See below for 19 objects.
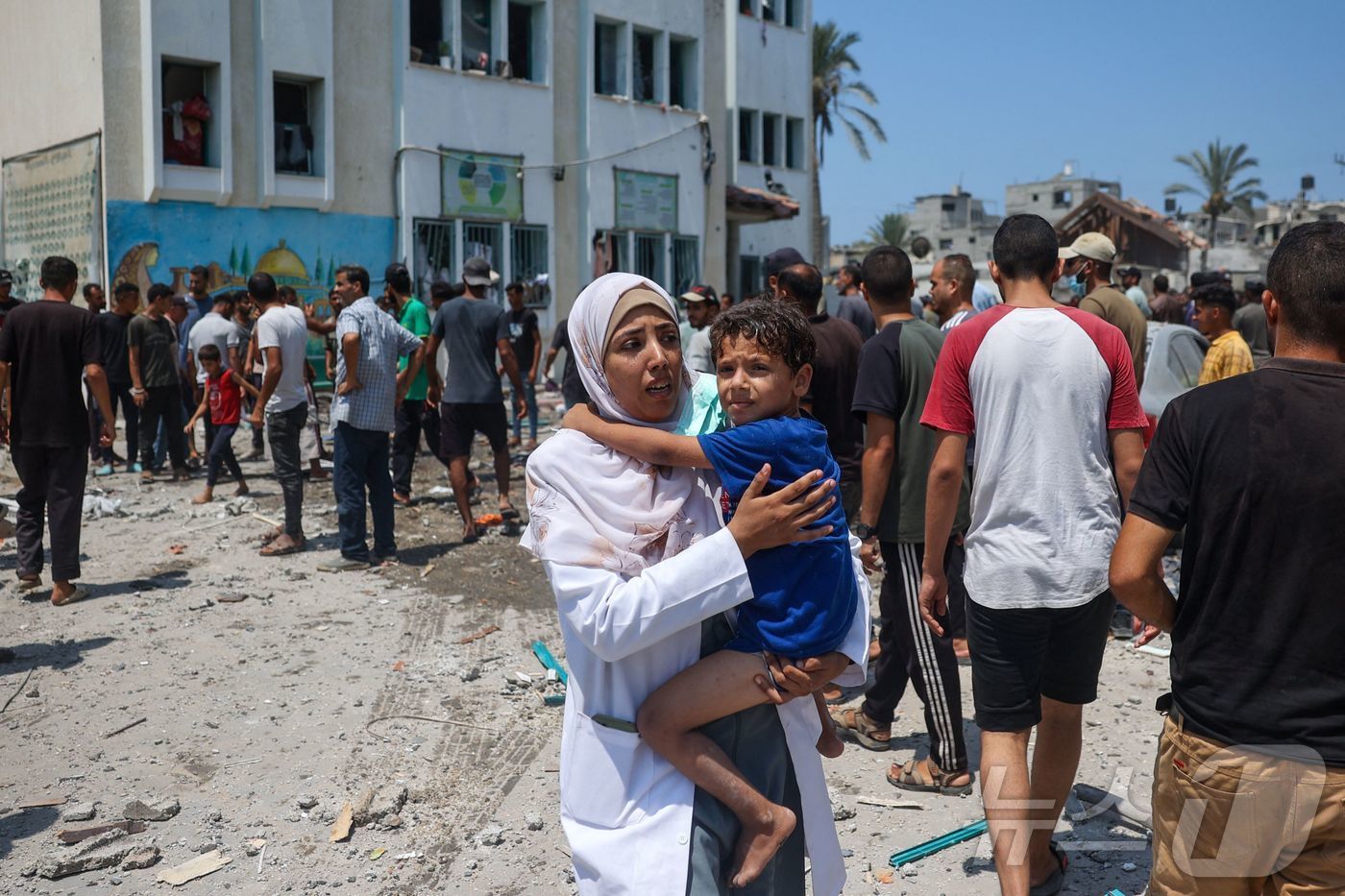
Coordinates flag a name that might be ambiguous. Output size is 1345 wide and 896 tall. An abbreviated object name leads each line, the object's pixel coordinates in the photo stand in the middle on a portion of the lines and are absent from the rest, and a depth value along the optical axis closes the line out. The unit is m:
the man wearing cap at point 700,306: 9.23
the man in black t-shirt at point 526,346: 12.65
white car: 6.94
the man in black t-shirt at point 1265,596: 2.10
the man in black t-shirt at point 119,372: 11.29
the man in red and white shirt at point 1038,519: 3.15
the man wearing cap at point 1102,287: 6.38
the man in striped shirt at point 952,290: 5.61
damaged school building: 15.77
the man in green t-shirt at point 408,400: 9.26
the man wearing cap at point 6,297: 12.05
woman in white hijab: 1.98
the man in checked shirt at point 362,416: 7.68
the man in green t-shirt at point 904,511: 4.18
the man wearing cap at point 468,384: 8.52
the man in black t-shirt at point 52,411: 6.84
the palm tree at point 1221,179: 52.72
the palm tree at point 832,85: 34.47
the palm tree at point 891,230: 52.00
